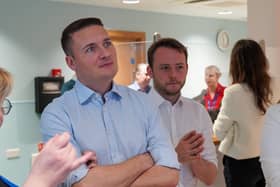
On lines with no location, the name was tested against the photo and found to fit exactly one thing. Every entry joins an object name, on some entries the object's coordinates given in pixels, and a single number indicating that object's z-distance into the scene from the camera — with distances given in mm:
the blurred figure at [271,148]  1849
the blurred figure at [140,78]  5082
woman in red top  5797
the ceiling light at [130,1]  5805
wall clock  7859
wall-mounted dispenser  5461
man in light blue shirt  1613
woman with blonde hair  1009
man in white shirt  1979
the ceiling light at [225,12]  7026
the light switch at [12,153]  5273
